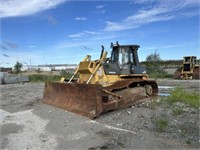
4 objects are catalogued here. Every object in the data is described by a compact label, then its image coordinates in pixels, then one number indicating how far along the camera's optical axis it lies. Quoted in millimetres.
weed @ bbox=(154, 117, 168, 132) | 3258
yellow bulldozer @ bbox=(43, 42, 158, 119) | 4178
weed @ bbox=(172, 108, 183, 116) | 4088
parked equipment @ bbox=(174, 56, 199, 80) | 13727
